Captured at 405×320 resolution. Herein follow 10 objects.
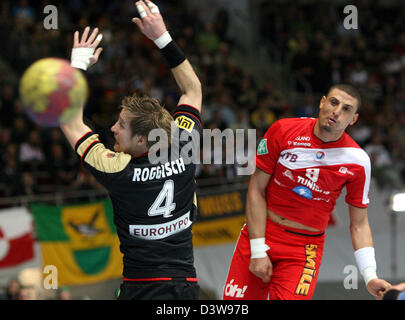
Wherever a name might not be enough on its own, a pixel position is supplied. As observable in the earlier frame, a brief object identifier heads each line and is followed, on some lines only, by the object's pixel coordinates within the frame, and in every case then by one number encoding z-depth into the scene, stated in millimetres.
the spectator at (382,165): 24984
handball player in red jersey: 10125
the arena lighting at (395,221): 19469
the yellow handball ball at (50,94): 7371
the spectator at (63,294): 18000
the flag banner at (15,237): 19687
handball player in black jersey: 7570
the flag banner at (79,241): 20000
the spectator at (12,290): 18078
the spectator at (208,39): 32656
